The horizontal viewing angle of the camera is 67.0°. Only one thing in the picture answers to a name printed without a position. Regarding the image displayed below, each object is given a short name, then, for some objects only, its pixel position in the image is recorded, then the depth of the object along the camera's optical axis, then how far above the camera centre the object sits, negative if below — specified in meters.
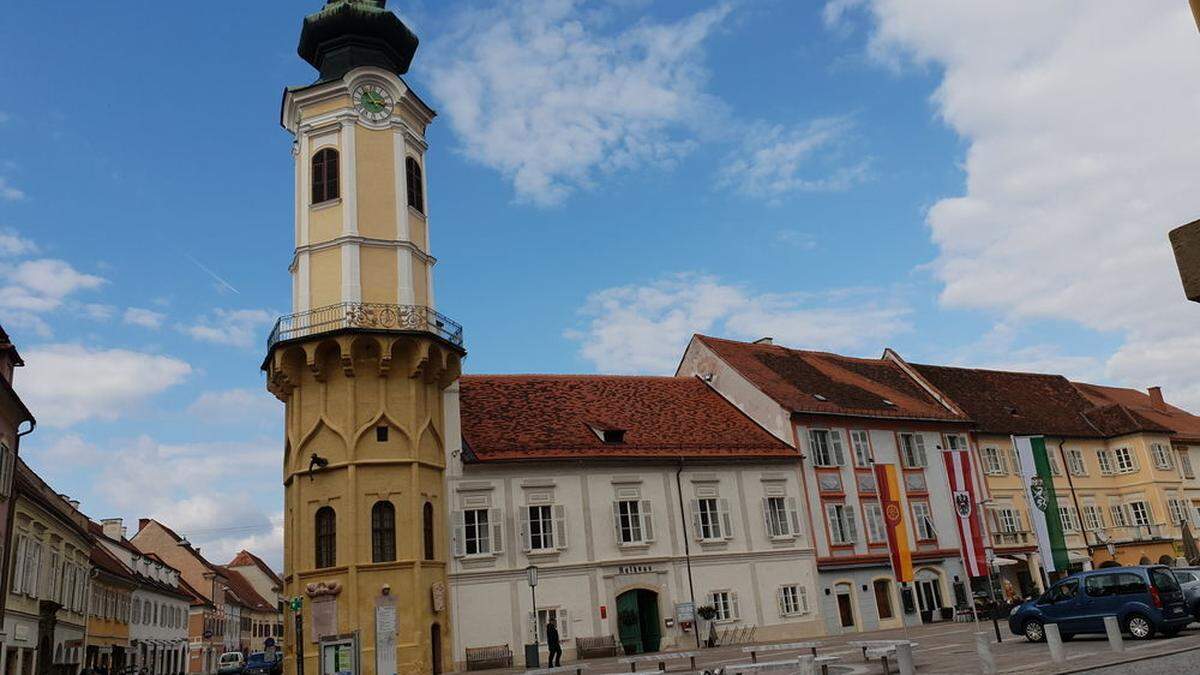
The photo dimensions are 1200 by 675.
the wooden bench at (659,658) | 24.68 -1.22
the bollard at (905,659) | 15.77 -1.15
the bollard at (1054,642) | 17.67 -1.26
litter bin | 30.75 -0.92
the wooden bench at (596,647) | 32.94 -0.90
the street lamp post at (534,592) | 30.02 +1.22
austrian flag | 25.59 +2.15
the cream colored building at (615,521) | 33.38 +3.63
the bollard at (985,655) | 16.09 -1.25
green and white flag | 32.72 +2.85
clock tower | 30.05 +9.53
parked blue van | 21.33 -0.82
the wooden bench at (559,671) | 22.90 -1.13
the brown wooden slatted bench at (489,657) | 31.59 -0.85
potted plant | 35.09 -0.17
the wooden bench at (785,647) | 27.61 -1.38
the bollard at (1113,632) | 18.69 -1.25
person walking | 30.23 -0.58
